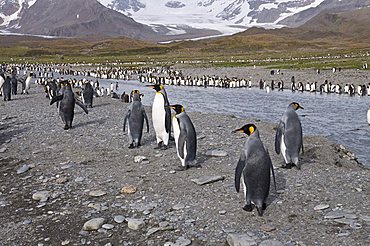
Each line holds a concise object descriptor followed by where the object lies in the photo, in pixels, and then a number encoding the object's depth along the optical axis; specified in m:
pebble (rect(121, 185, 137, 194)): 6.42
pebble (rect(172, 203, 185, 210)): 5.74
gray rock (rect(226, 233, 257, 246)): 4.62
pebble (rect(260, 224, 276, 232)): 4.98
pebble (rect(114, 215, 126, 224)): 5.42
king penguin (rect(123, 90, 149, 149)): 9.20
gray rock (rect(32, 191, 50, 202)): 6.26
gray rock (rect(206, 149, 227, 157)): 8.27
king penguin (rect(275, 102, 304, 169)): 7.52
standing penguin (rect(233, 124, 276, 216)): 5.55
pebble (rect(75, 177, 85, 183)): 7.01
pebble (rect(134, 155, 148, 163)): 8.07
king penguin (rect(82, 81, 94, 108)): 16.66
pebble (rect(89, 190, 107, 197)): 6.34
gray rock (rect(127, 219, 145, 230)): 5.25
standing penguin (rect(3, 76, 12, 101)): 18.61
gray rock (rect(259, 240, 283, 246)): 4.59
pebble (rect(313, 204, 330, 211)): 5.51
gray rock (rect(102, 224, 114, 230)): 5.26
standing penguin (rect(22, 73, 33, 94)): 22.19
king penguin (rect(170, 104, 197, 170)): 7.41
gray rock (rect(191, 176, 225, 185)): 6.54
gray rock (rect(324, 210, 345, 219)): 5.23
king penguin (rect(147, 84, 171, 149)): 9.10
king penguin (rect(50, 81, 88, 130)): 11.48
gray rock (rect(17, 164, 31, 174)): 7.65
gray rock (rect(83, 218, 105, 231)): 5.26
